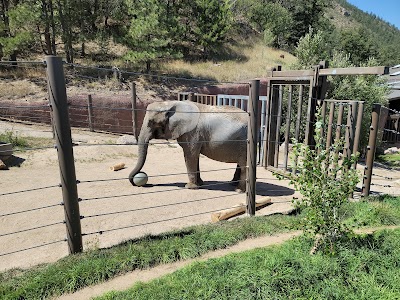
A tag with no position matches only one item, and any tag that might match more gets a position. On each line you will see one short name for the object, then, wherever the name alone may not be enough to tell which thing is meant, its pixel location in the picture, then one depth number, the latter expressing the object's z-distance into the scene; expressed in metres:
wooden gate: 5.87
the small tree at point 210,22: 28.59
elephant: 6.58
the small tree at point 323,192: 3.49
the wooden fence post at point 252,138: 4.62
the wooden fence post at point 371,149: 5.80
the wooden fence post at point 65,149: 3.29
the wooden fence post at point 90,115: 13.52
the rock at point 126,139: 11.77
